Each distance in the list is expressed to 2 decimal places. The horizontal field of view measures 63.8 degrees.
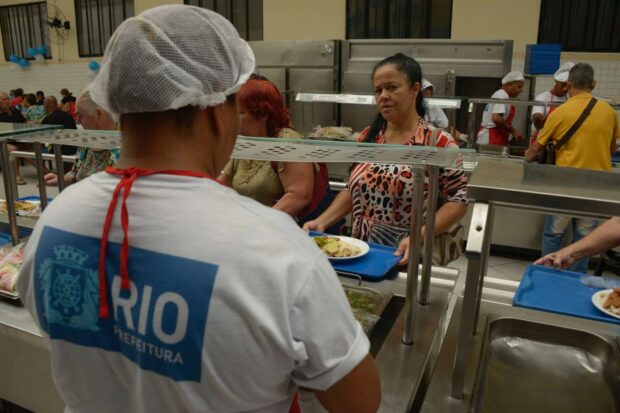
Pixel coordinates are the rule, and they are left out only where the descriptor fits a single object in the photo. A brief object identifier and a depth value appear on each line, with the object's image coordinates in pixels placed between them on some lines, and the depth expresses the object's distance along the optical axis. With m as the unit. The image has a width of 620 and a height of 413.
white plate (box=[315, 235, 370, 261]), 1.50
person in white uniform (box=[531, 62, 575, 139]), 4.28
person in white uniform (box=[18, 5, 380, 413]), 0.57
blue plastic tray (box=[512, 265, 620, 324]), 1.29
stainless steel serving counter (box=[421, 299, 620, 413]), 1.01
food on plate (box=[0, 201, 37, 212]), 2.33
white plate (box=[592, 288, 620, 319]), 1.25
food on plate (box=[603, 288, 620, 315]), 1.26
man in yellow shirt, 3.11
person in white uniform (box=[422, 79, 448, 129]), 3.79
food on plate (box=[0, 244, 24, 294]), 1.35
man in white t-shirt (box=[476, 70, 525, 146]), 4.29
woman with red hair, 1.90
